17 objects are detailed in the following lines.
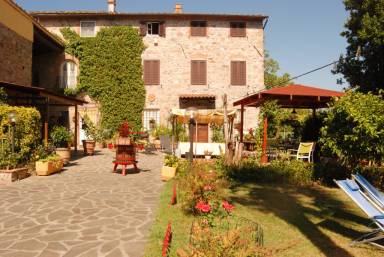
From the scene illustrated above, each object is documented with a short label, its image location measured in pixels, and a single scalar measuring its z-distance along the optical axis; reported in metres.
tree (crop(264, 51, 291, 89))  44.01
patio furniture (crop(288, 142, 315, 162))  11.35
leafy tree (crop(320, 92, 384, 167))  6.70
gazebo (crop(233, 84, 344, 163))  11.30
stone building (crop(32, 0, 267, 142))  21.09
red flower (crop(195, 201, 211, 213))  4.14
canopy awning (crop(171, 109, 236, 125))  15.93
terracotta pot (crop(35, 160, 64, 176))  9.70
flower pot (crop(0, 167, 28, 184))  8.64
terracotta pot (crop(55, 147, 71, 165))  12.60
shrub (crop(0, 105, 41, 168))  9.12
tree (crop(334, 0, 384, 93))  16.59
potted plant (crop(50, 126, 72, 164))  12.66
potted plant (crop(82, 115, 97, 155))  20.12
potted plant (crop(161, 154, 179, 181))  9.07
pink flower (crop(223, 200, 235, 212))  4.04
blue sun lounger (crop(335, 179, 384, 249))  4.25
